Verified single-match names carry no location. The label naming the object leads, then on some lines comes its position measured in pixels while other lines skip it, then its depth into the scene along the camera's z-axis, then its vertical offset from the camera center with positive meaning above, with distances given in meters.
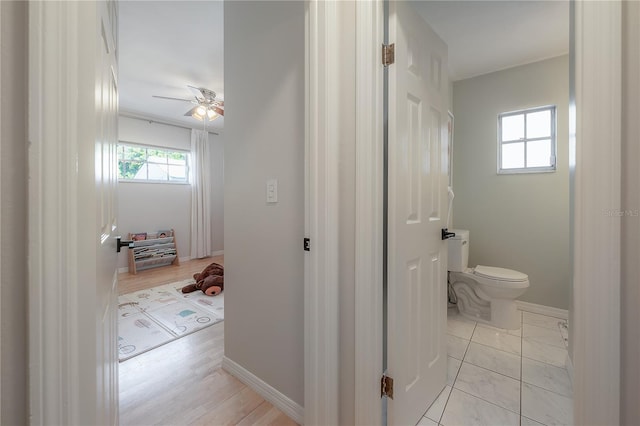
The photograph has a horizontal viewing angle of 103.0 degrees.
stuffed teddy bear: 3.06 -0.87
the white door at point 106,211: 0.60 +0.01
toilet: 2.17 -0.68
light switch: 1.36 +0.12
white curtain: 4.83 +0.36
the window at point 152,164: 4.11 +0.85
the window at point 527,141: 2.46 +0.73
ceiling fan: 3.00 +1.30
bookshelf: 4.09 -0.64
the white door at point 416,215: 1.09 -0.01
